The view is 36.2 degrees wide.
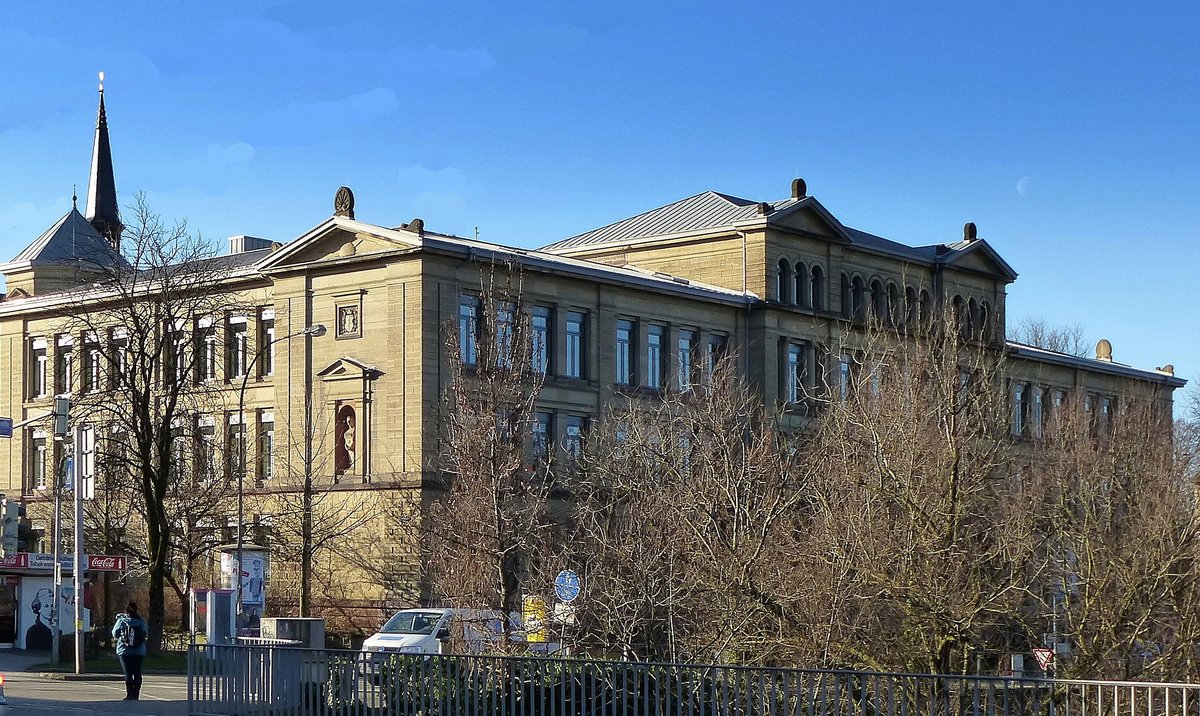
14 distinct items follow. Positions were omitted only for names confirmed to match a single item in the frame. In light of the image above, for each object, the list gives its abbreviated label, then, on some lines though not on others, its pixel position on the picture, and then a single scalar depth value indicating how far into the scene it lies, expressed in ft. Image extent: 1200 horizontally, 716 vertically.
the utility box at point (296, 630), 116.67
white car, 135.52
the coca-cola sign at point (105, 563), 168.74
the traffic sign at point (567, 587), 103.81
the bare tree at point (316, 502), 216.95
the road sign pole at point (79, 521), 135.44
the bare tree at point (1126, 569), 104.58
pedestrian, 113.19
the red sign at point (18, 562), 162.83
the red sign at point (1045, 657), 103.60
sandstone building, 216.54
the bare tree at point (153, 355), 167.22
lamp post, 148.03
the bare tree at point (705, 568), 97.96
